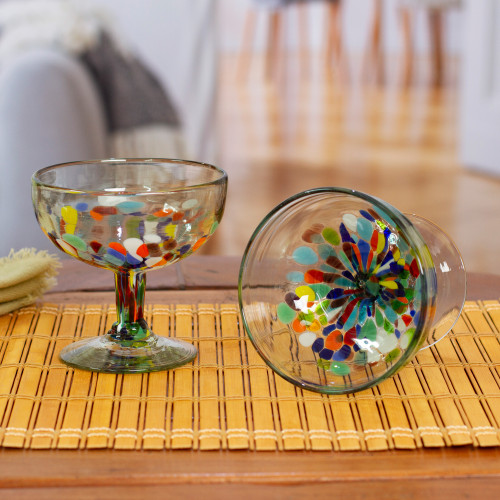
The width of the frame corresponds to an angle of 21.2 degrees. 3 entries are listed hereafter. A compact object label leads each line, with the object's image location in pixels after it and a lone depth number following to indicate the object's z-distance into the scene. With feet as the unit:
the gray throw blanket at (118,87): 5.49
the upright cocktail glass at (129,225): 2.20
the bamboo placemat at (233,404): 2.10
